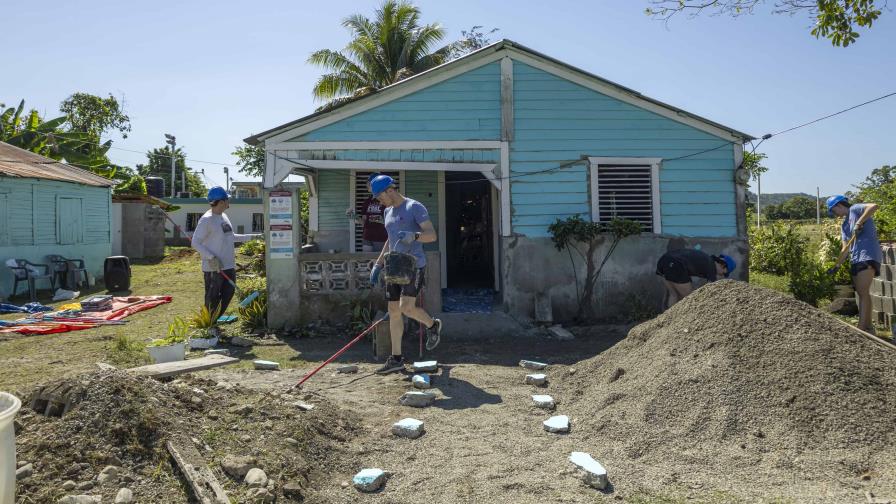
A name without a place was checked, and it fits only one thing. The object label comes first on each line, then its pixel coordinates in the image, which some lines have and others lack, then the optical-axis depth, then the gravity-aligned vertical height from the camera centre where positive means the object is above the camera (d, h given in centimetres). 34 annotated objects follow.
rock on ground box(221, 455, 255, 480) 354 -125
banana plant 2238 +405
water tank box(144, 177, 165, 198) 2828 +287
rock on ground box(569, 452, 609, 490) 354 -134
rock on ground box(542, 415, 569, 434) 457 -134
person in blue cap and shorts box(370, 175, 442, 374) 616 +5
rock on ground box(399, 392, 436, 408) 524 -130
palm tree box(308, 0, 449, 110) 2166 +676
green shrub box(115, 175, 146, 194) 2523 +269
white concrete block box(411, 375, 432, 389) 574 -126
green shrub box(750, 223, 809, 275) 1541 -23
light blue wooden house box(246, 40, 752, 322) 944 +137
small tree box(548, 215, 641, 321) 931 +9
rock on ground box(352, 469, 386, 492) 359 -136
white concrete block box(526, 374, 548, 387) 601 -132
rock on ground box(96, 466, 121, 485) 323 -118
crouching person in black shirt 813 -36
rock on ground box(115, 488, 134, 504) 308 -123
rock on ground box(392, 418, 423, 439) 445 -132
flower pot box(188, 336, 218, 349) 793 -120
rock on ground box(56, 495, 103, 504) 299 -120
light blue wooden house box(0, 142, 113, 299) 1379 +95
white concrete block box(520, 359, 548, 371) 663 -130
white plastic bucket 246 -81
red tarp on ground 917 -111
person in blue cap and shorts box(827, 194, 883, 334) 712 -16
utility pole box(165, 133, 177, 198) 4424 +766
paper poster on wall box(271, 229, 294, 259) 906 +4
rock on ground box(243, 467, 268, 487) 342 -128
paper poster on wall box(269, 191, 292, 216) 907 +67
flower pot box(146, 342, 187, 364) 628 -106
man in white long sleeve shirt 827 +0
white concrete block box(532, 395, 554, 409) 519 -133
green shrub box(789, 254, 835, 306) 1028 -78
